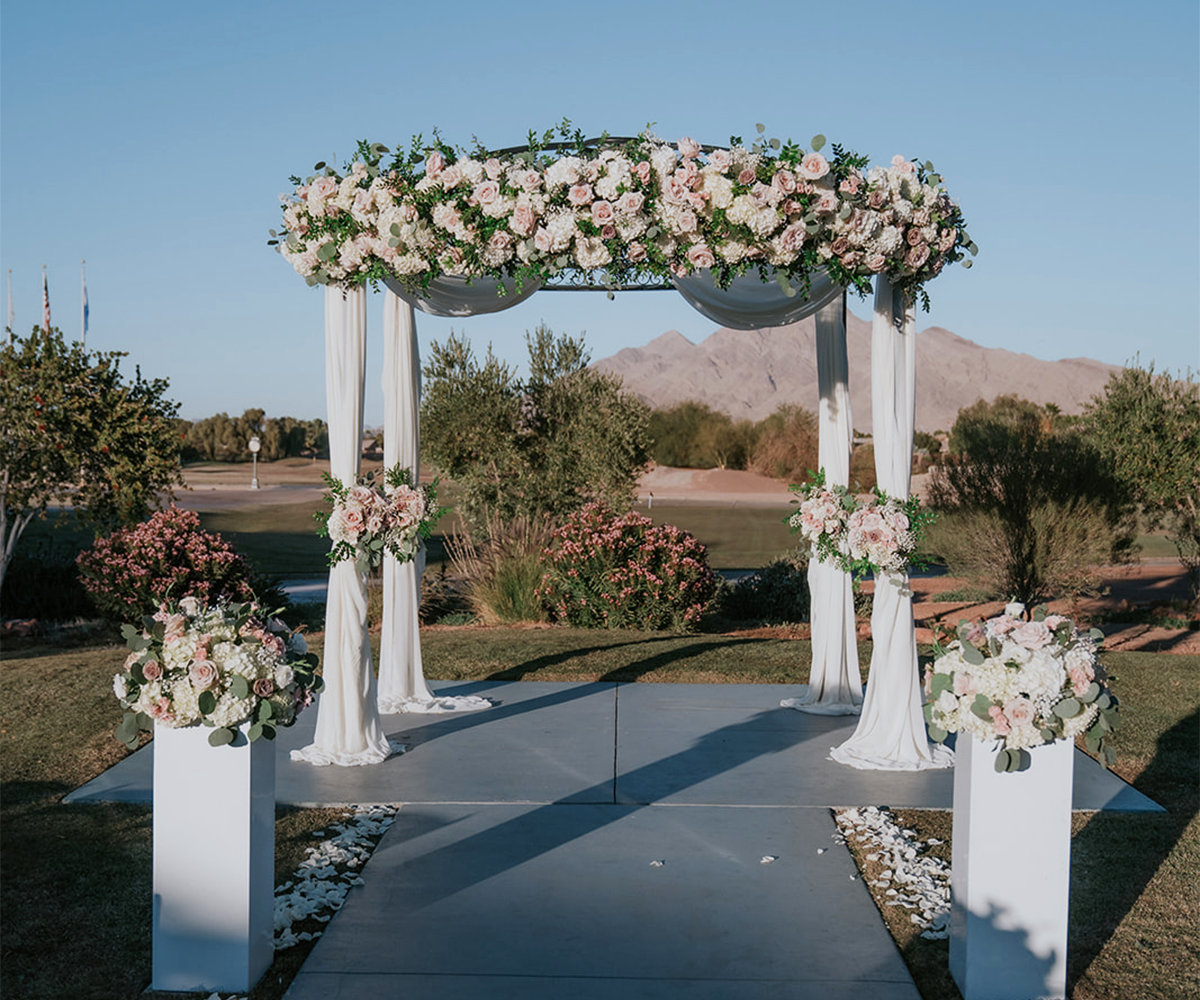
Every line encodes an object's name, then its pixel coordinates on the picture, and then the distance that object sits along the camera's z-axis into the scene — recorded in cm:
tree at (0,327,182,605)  1204
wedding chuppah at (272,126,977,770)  596
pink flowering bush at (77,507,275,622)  1241
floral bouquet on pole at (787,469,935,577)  659
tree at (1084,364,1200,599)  1636
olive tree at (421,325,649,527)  1884
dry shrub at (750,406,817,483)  5950
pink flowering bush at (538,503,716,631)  1284
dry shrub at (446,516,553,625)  1344
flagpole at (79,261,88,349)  4249
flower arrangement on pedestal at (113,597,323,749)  374
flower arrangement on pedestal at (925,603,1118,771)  369
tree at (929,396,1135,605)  1548
